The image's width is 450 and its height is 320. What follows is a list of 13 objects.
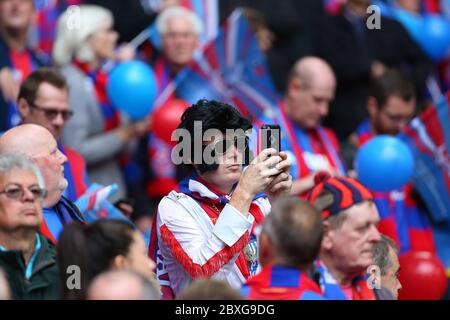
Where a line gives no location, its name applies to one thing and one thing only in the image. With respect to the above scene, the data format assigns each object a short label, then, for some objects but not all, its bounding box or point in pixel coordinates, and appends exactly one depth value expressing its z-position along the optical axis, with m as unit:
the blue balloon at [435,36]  22.11
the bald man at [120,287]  9.14
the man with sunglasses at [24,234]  10.55
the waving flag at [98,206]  13.27
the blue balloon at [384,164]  15.98
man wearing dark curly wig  11.14
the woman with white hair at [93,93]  16.66
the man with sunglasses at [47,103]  14.67
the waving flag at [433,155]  17.11
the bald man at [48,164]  12.46
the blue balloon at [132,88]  16.61
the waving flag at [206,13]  19.33
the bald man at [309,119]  16.73
